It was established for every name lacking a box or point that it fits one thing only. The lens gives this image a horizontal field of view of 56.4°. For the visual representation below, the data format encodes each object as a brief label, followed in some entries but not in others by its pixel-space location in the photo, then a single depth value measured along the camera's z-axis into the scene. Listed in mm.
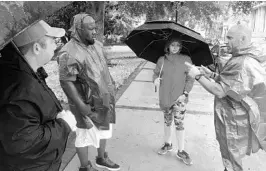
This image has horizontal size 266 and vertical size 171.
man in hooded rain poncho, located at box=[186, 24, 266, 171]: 2379
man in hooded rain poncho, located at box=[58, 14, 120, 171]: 2537
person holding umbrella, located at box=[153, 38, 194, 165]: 3234
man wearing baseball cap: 1496
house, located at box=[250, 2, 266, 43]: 30947
